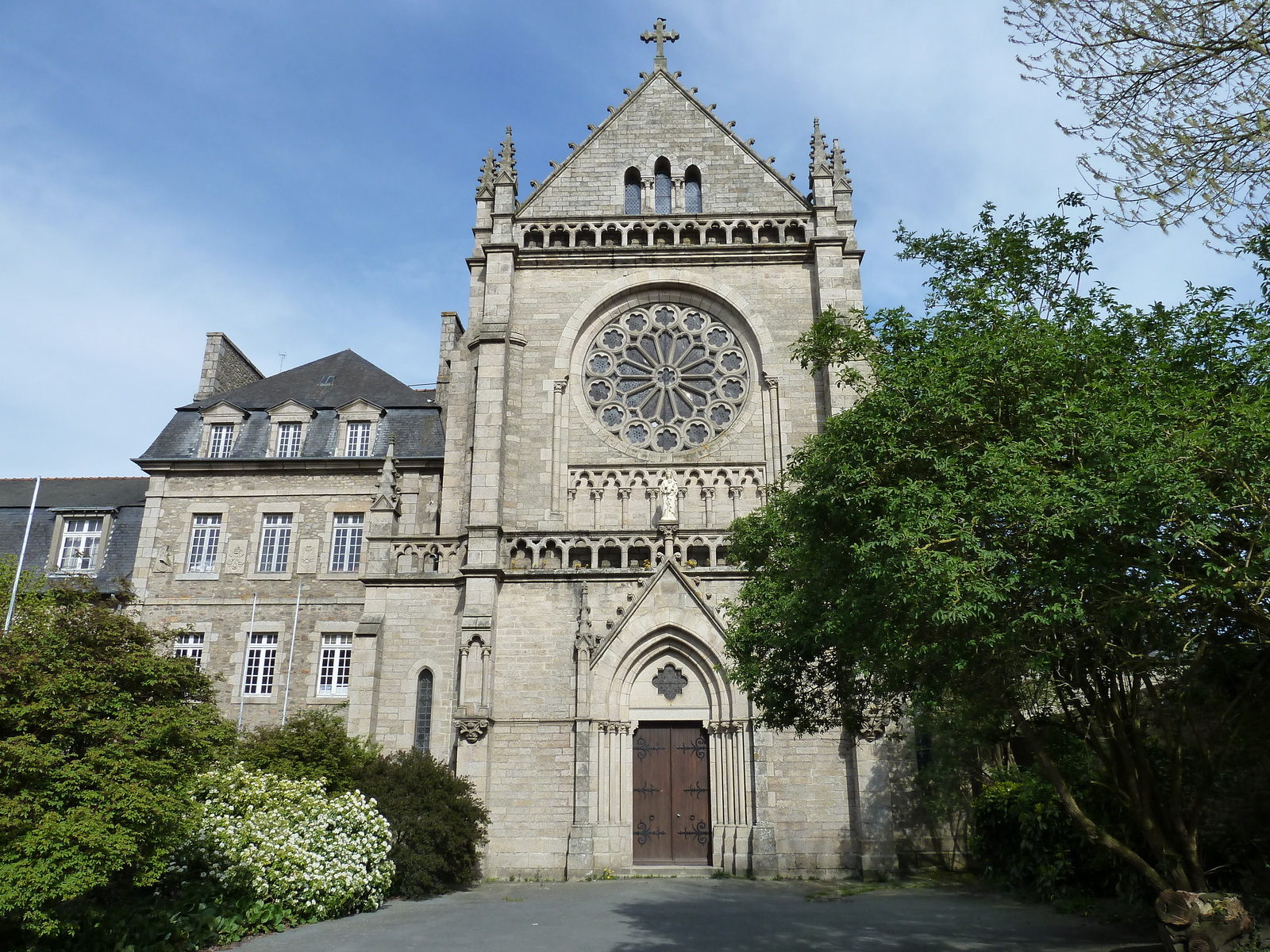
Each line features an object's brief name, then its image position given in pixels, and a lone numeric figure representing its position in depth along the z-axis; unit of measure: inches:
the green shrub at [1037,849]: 544.4
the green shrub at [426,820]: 594.9
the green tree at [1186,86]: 227.6
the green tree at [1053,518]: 300.7
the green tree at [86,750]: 350.9
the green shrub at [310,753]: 592.1
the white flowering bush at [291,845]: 482.9
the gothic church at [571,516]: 700.0
